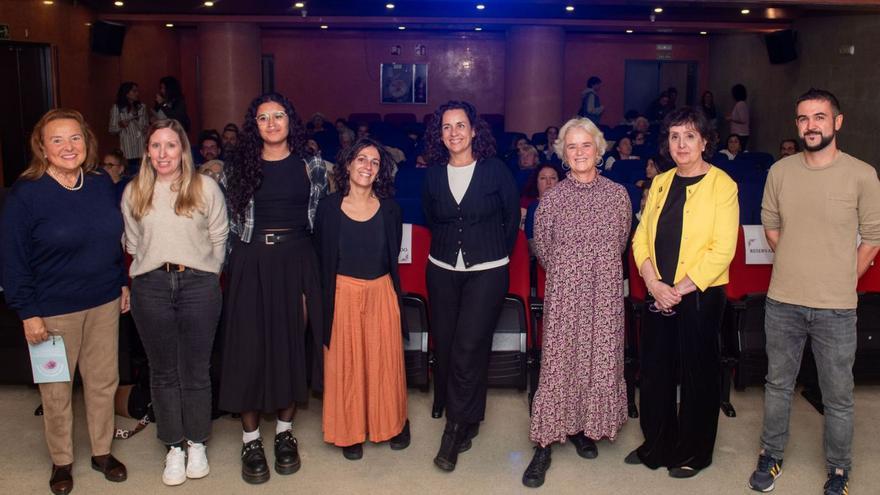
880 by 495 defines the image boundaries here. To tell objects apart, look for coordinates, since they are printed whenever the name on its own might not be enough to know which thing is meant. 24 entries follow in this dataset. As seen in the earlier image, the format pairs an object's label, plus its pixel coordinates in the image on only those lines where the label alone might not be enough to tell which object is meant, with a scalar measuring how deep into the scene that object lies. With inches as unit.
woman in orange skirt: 145.0
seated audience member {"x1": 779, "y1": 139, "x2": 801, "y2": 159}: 365.7
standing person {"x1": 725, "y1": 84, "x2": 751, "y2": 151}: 546.0
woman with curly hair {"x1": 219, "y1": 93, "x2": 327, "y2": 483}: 140.6
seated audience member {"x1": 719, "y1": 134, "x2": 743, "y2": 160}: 423.5
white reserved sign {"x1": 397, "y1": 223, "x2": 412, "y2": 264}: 191.5
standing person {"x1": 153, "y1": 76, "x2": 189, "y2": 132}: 427.0
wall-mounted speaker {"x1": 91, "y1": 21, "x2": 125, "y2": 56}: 482.0
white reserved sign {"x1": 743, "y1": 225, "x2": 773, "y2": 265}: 187.8
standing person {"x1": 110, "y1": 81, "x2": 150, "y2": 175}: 406.3
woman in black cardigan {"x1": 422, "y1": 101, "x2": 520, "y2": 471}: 146.3
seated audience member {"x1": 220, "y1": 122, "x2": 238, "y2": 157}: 361.7
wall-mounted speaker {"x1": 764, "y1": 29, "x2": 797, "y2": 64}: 504.9
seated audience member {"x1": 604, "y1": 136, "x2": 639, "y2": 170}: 385.7
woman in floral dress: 139.3
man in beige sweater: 128.3
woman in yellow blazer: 133.0
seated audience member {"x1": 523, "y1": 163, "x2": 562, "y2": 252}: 224.7
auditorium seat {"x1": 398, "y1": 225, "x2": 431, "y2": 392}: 180.4
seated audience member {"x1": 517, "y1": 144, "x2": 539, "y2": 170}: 321.1
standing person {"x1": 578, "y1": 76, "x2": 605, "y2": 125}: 562.9
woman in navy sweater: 128.7
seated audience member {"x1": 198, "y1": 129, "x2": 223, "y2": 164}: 322.7
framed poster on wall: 694.5
